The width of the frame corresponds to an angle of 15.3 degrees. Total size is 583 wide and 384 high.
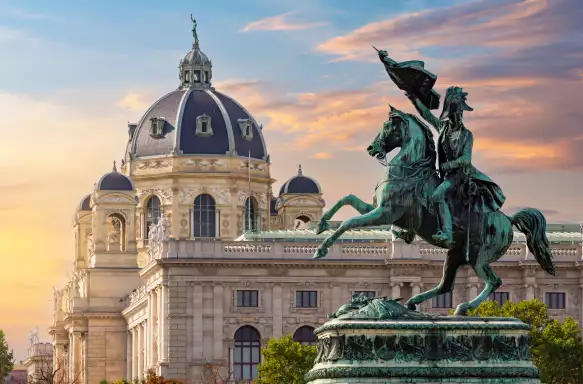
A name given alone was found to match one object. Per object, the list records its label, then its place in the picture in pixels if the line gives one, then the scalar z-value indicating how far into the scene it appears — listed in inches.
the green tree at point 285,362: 4867.1
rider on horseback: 1476.4
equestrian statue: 1480.1
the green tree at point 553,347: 4545.3
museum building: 5880.9
